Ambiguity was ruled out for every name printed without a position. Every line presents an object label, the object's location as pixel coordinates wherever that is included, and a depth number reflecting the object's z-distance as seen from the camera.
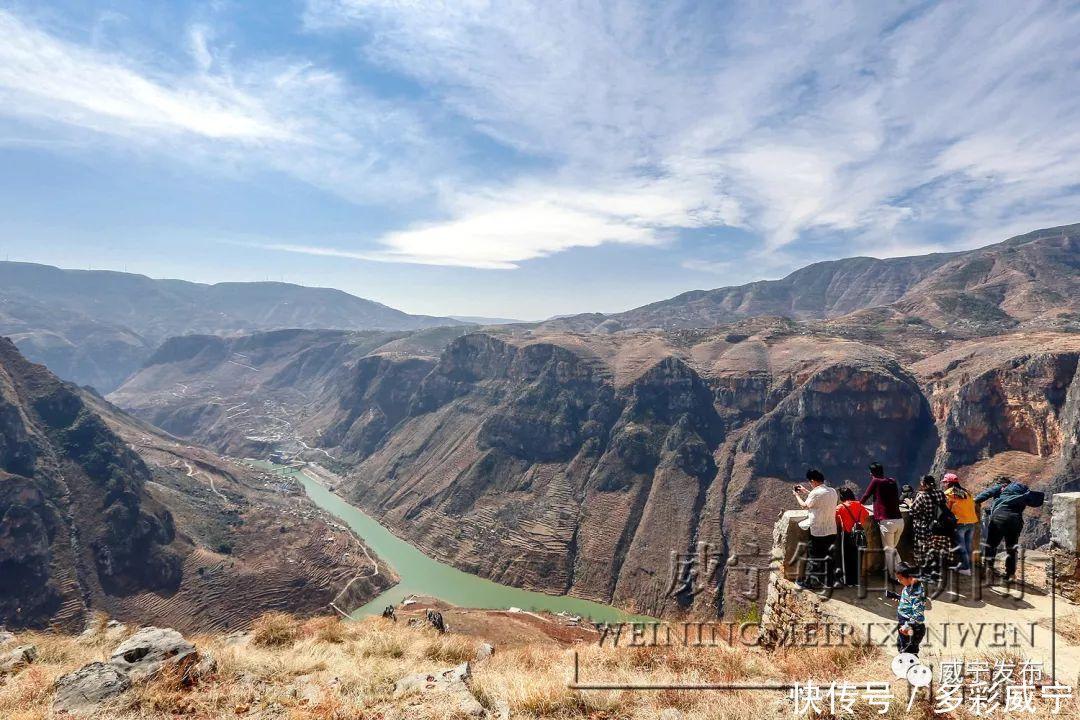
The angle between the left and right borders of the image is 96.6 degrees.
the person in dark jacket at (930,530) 8.94
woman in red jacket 9.09
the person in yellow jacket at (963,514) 9.34
